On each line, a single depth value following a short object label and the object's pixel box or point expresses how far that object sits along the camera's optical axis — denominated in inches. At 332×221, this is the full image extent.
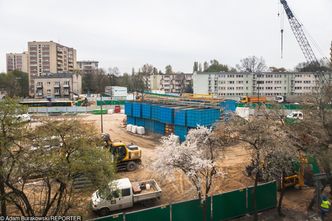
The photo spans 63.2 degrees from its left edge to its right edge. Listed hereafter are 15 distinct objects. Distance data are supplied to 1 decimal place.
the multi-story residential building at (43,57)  4185.5
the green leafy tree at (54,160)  324.8
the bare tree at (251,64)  4195.4
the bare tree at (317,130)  541.6
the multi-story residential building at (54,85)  3405.0
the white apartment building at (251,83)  3243.1
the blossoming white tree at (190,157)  472.1
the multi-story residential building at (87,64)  5467.5
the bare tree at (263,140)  492.4
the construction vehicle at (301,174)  650.2
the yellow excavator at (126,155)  778.8
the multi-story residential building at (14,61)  5398.6
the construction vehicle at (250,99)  2427.8
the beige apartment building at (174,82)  4434.1
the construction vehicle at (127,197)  538.1
